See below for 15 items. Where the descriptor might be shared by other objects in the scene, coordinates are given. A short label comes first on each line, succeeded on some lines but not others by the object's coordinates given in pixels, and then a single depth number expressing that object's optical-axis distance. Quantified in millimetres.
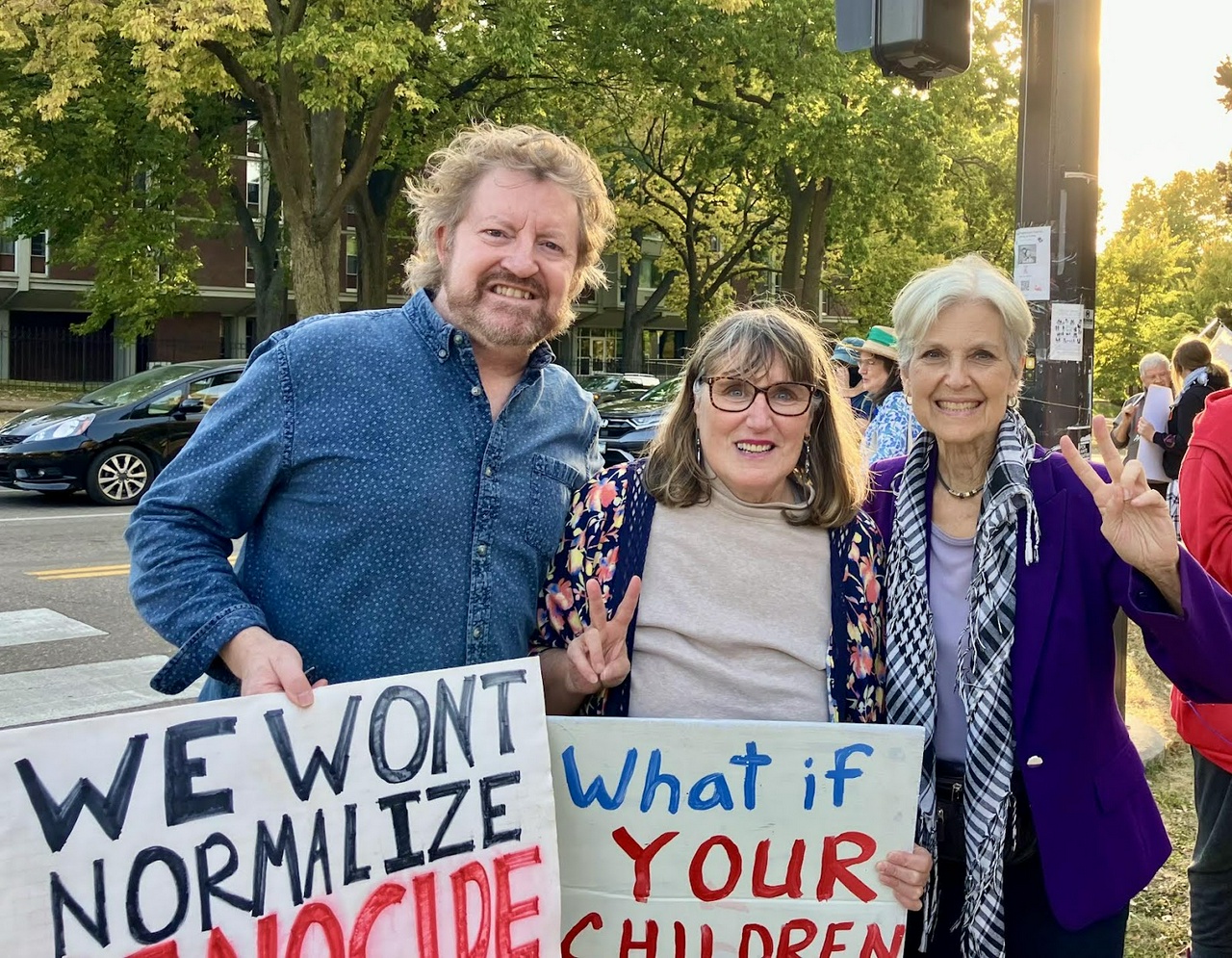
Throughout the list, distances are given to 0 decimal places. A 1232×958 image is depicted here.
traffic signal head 4480
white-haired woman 2209
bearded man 2168
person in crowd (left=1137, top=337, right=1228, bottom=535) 9453
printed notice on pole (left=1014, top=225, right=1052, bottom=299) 4352
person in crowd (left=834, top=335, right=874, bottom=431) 7750
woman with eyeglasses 2355
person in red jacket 2814
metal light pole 4277
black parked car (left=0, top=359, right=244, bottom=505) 12602
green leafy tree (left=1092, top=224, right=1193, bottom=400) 35312
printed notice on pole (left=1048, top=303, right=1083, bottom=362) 4383
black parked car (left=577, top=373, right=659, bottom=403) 20044
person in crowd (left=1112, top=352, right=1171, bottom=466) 11422
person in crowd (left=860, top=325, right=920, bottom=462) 5707
